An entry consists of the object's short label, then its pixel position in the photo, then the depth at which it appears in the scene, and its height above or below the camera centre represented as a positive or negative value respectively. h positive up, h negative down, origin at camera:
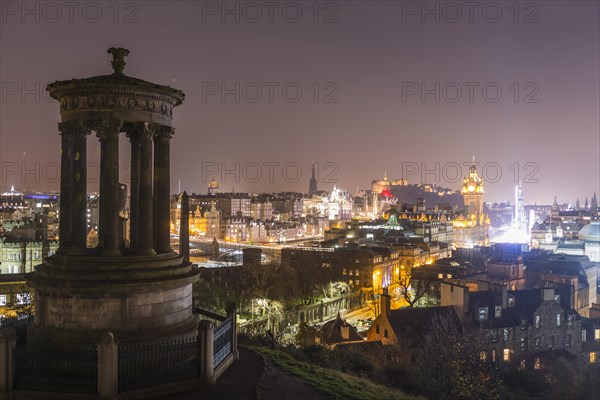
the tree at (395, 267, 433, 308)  62.46 -9.82
